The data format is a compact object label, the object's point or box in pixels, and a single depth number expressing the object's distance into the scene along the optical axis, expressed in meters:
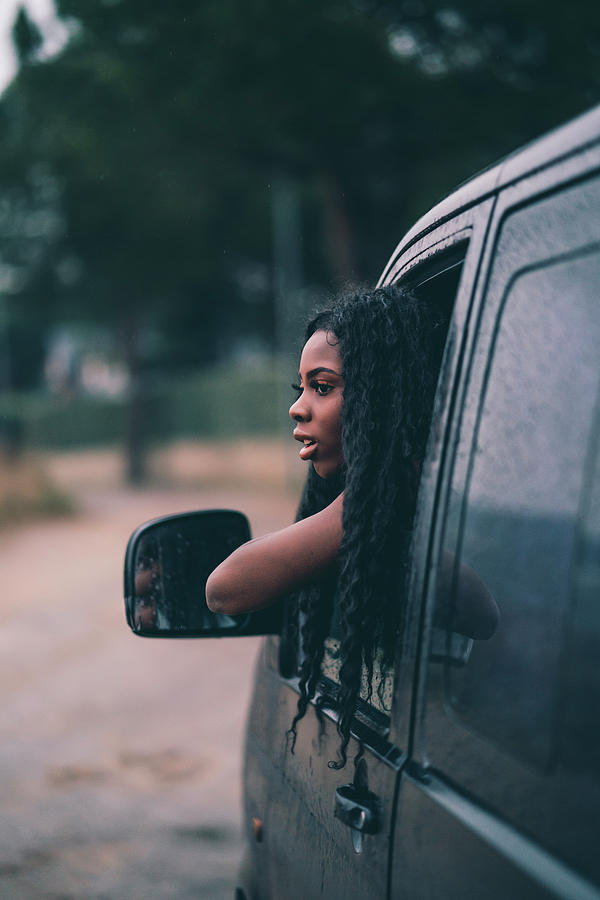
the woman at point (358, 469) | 1.64
